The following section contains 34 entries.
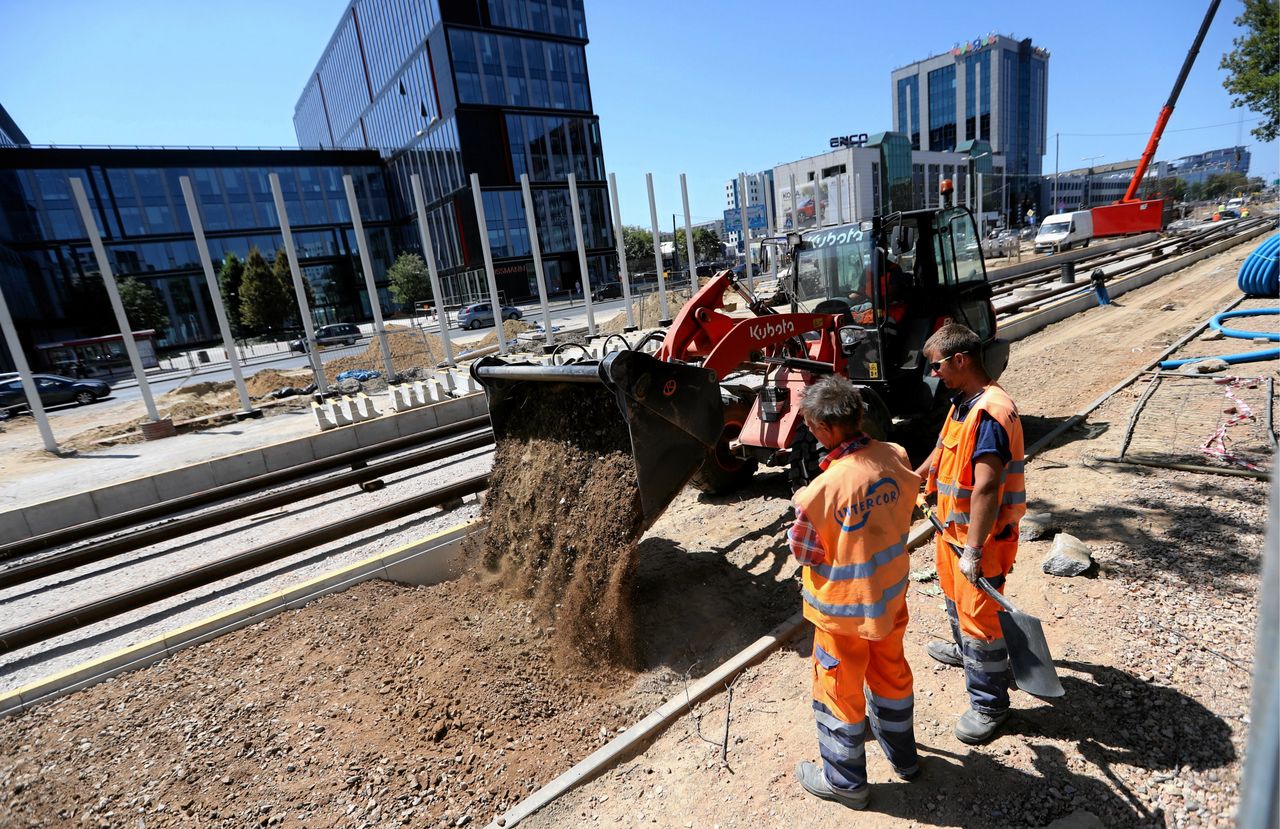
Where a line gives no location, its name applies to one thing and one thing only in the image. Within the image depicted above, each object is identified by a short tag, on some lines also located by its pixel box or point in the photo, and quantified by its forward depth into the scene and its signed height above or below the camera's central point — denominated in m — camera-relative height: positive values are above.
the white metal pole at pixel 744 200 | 21.06 +1.58
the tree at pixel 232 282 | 41.00 +2.16
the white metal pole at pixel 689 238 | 18.86 +0.55
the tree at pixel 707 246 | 70.88 +0.86
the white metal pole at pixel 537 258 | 16.12 +0.45
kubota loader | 5.18 -0.89
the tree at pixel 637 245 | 70.75 +1.99
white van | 37.16 -1.52
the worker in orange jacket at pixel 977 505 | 2.86 -1.30
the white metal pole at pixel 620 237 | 17.64 +0.76
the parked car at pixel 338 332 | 30.73 -1.42
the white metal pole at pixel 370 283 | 14.10 +0.32
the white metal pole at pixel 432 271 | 14.80 +0.44
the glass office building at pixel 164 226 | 40.00 +6.59
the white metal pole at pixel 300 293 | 13.16 +0.29
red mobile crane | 33.00 -0.87
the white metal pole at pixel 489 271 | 15.36 +0.28
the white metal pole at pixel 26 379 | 11.01 -0.63
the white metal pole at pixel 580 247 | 16.82 +0.61
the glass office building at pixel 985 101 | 103.19 +19.60
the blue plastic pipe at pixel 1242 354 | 8.13 -2.22
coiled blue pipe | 13.03 -1.85
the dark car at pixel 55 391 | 19.47 -1.67
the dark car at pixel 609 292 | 45.20 -1.81
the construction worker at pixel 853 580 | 2.64 -1.43
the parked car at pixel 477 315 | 32.16 -1.58
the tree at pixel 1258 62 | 25.16 +4.76
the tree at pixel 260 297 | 39.41 +0.93
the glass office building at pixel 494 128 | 46.34 +11.50
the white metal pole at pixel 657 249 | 18.16 +0.31
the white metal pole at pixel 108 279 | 11.26 +0.96
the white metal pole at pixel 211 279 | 12.20 +0.76
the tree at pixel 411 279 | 47.00 +0.94
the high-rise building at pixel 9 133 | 52.12 +20.06
